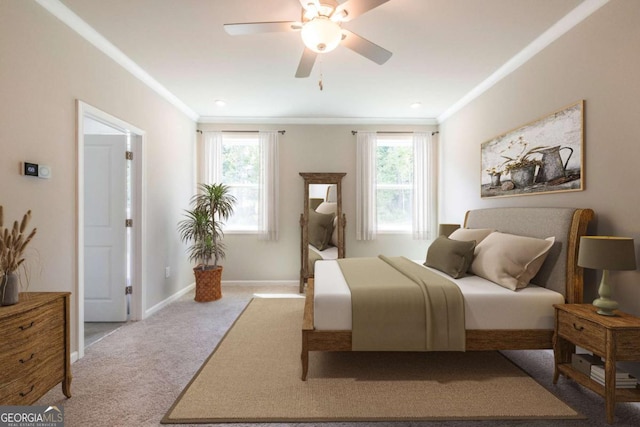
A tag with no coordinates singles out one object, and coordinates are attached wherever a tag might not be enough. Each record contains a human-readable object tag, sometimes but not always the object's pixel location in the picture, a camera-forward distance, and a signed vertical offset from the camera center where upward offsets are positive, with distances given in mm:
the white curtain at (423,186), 4906 +436
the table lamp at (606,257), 1723 -271
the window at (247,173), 4883 +662
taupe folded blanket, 2105 -769
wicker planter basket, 4109 -1006
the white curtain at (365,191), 4891 +353
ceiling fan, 1887 +1260
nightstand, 1655 -756
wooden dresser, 1521 -762
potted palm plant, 4117 -333
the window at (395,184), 4902 +470
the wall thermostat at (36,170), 2035 +305
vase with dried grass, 1653 -286
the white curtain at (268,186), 4867 +437
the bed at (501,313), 2129 -733
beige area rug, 1808 -1225
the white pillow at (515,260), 2318 -389
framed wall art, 2367 +526
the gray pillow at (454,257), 2648 -413
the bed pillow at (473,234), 3010 -232
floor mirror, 4840 -91
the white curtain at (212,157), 4898 +924
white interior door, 3324 -1
